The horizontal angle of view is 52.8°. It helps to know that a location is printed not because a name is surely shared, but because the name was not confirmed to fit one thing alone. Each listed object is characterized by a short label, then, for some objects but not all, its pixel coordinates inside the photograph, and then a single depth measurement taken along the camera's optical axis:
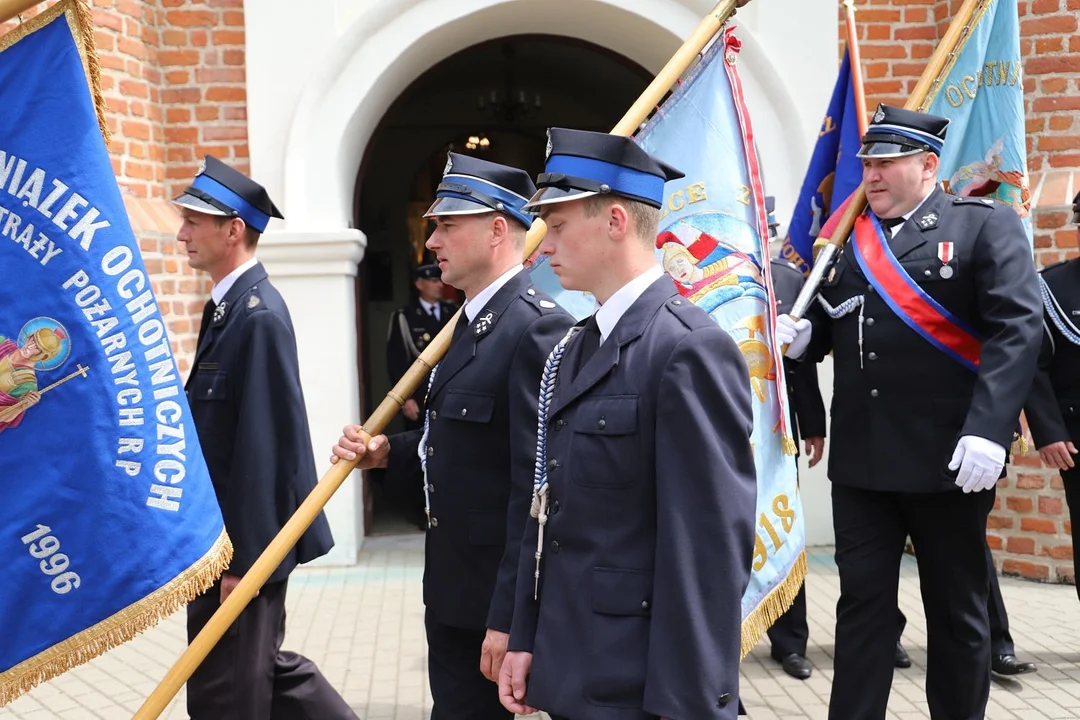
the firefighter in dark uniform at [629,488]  2.07
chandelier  10.71
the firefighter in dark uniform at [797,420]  4.76
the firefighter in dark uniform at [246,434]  3.29
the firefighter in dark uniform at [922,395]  3.53
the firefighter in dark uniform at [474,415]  2.93
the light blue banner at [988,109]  4.61
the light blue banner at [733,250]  3.40
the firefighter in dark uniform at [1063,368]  4.60
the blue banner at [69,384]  2.32
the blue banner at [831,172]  4.56
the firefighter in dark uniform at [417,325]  8.27
